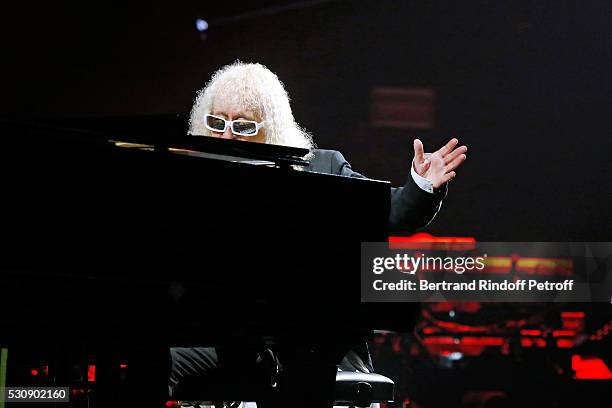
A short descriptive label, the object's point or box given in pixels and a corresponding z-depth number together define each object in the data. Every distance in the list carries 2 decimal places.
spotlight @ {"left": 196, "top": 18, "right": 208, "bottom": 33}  8.87
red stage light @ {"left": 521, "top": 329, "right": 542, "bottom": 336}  12.21
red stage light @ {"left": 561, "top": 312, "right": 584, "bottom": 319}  12.05
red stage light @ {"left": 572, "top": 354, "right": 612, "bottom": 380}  11.15
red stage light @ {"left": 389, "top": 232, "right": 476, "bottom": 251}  10.46
